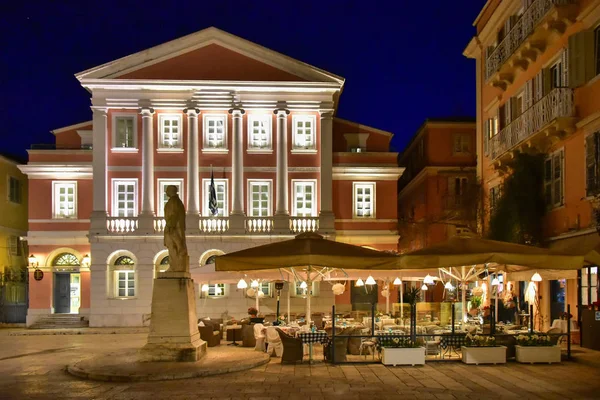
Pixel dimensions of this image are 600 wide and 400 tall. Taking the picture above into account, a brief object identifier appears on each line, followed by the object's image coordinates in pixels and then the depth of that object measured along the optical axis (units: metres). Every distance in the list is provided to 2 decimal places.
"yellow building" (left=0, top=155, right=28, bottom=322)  35.75
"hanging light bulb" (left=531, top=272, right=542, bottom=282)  19.72
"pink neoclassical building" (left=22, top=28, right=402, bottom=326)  33.19
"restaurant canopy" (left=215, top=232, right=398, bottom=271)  16.14
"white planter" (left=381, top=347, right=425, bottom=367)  16.31
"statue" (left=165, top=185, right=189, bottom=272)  17.61
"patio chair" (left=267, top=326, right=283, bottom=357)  18.62
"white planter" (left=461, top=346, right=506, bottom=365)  16.52
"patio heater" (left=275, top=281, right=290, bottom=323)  25.88
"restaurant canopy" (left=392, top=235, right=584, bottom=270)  15.88
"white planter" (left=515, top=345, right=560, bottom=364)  16.59
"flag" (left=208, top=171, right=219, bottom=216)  32.81
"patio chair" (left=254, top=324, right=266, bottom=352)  19.67
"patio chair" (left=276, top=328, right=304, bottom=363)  17.02
